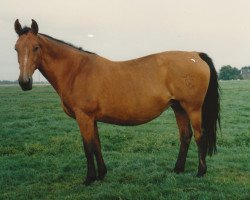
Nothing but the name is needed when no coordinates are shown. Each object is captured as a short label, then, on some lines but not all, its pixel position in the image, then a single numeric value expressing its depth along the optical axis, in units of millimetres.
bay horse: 6586
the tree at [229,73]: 114250
